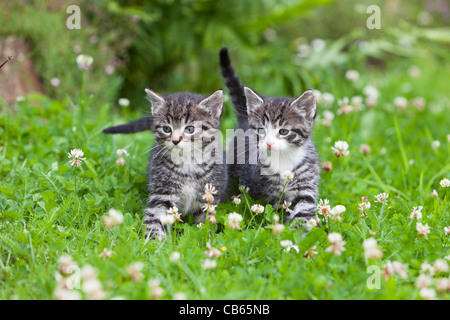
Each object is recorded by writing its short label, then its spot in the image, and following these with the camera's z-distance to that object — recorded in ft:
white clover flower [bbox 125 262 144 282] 8.25
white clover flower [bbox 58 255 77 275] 8.66
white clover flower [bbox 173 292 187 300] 8.01
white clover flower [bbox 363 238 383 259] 8.50
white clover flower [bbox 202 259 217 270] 8.92
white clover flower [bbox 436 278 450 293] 8.46
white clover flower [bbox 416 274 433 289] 8.52
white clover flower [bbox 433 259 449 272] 8.95
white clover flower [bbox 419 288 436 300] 8.23
